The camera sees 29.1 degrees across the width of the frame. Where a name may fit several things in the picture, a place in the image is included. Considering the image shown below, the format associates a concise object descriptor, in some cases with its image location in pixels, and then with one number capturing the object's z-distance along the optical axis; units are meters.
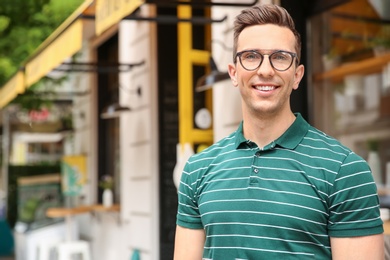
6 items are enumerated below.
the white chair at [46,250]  10.38
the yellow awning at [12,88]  8.38
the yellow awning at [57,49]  6.05
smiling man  1.81
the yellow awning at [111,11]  4.67
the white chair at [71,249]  9.59
